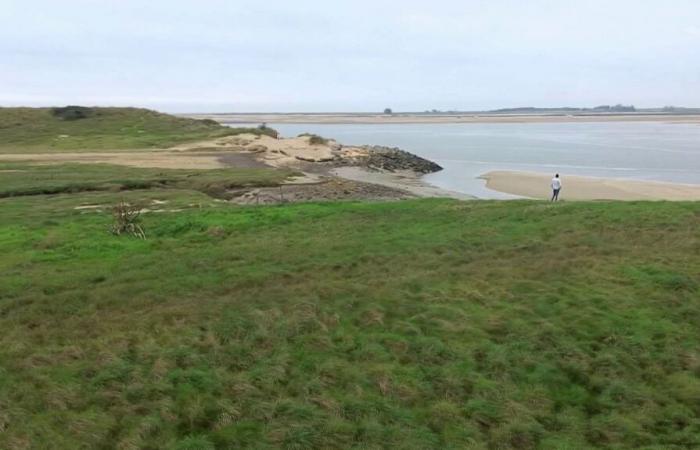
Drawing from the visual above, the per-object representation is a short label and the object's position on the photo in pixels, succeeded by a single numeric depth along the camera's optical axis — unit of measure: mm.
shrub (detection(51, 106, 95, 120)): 78744
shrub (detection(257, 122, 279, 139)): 67725
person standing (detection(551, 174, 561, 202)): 26728
